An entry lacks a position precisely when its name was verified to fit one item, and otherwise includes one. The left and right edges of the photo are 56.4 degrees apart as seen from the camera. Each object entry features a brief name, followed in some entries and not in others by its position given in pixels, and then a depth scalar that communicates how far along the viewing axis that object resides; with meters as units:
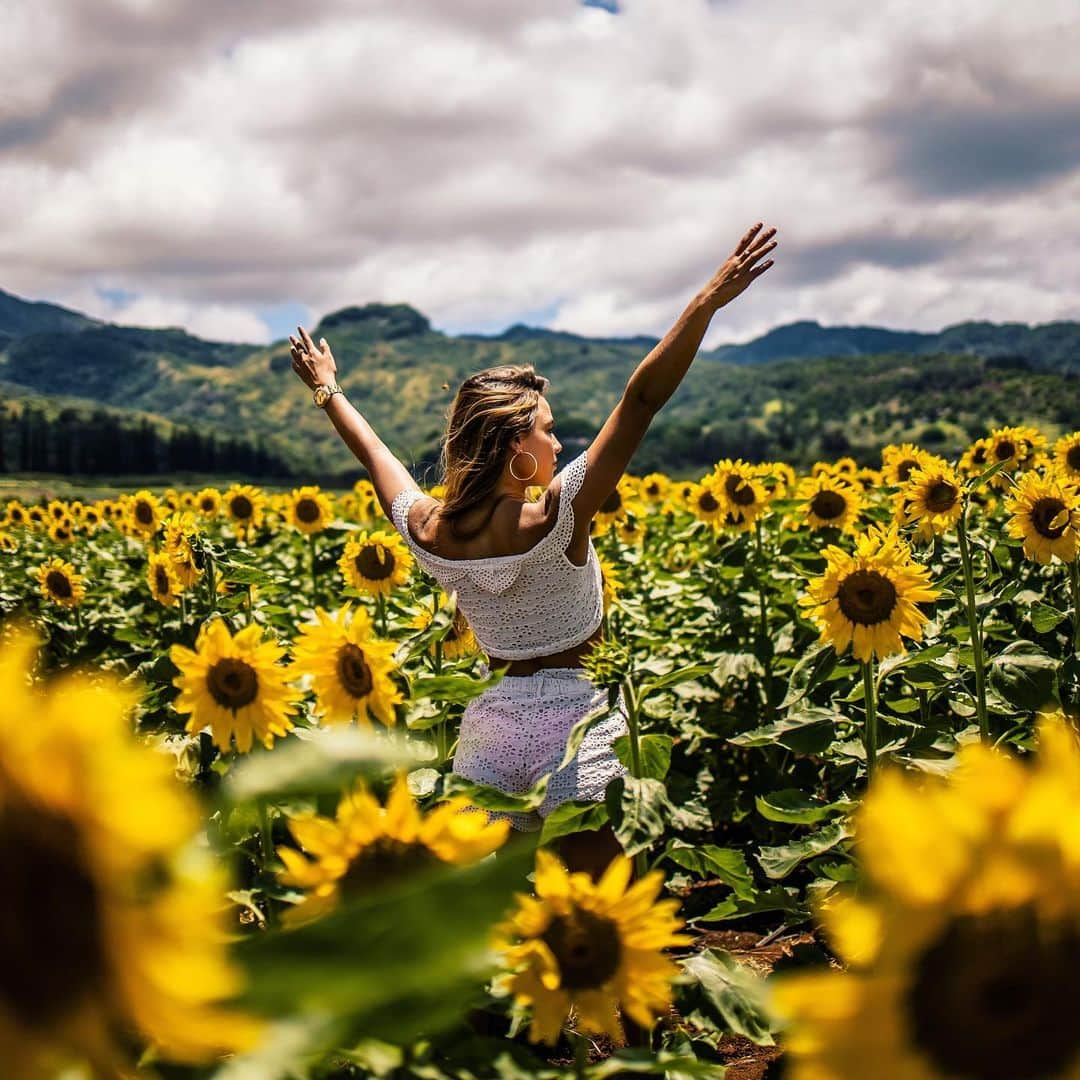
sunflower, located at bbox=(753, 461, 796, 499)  7.22
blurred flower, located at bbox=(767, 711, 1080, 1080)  0.85
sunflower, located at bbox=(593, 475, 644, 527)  8.59
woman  3.59
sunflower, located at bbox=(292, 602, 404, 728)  2.33
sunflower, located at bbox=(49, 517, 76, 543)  13.26
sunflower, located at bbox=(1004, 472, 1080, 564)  4.73
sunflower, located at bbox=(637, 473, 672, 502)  12.66
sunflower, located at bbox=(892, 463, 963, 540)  5.06
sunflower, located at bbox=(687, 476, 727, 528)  7.52
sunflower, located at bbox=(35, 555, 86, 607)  9.10
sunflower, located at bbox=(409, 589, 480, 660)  4.14
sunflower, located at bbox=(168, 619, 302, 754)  2.15
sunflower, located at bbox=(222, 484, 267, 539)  9.44
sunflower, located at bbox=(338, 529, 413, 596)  5.59
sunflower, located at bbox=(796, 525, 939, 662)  3.44
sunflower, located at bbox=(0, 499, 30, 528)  14.74
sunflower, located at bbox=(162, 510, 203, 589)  5.02
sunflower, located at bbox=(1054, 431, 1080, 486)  6.34
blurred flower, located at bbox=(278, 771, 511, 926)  1.54
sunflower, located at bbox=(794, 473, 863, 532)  6.85
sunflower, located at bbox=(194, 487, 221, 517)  10.16
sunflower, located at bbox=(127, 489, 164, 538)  9.52
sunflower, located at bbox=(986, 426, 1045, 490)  7.62
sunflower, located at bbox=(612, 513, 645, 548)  9.67
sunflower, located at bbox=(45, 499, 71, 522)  14.03
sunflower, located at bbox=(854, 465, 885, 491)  10.40
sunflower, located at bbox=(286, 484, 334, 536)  8.34
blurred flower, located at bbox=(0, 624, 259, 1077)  0.76
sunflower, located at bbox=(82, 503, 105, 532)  14.84
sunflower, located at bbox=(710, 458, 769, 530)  7.26
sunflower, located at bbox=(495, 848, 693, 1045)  1.70
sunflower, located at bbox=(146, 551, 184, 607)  6.42
